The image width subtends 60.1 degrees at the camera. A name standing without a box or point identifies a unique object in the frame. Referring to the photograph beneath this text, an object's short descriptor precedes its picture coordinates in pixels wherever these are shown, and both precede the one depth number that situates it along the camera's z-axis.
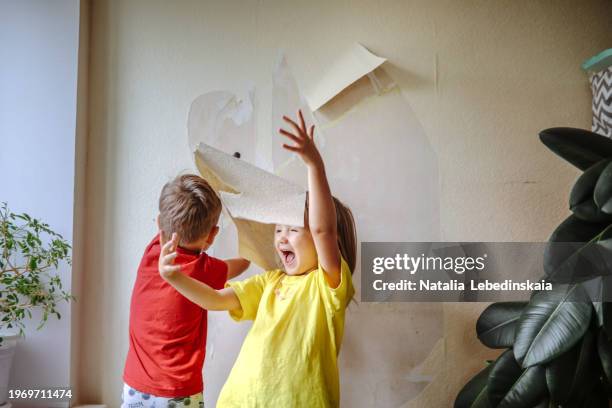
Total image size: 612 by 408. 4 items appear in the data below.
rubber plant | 1.28
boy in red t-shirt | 1.44
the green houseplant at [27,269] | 1.65
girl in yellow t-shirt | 1.29
